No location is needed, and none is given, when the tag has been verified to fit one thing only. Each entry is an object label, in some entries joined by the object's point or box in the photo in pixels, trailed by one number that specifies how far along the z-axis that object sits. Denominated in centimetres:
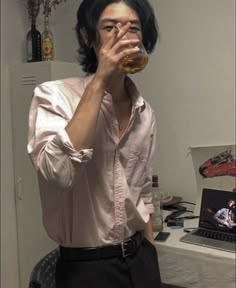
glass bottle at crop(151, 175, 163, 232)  157
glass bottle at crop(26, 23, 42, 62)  215
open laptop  141
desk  130
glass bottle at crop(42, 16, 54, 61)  215
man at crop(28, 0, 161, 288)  89
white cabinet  205
